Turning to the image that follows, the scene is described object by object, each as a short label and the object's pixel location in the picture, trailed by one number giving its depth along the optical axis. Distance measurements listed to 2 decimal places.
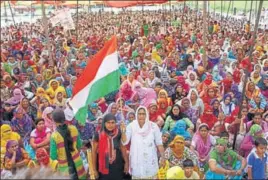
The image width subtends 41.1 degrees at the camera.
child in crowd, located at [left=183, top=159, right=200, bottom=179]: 3.54
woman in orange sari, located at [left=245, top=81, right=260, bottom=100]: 6.61
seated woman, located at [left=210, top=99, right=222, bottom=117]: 5.70
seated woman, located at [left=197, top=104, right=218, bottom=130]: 5.23
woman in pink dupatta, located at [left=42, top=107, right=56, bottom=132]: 5.17
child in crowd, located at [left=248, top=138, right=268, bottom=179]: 3.88
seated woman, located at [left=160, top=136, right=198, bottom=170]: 3.89
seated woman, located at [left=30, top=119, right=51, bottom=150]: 4.56
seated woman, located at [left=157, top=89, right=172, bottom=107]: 6.00
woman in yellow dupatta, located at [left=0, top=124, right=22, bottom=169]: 4.34
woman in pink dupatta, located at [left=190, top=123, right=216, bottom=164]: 4.44
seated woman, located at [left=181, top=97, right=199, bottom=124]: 5.64
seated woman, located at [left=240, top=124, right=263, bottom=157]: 4.52
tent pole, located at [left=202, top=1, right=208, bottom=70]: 8.44
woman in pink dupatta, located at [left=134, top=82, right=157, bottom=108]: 6.36
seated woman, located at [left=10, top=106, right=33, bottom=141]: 5.35
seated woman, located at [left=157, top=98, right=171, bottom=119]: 5.69
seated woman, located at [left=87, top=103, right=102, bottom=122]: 5.62
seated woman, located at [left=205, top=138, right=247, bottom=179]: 3.85
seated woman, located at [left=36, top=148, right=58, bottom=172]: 4.14
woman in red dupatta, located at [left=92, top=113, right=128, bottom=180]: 3.71
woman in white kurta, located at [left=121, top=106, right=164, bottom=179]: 3.86
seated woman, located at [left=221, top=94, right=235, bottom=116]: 5.79
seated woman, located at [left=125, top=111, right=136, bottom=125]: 5.22
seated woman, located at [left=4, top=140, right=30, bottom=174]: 3.93
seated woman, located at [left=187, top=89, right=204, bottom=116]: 5.77
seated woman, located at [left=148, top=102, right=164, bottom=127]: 5.44
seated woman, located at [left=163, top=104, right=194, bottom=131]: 5.06
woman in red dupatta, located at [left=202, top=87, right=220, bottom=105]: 6.20
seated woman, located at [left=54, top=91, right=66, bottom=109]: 5.98
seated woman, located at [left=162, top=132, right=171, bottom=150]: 4.70
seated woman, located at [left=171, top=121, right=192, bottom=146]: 4.85
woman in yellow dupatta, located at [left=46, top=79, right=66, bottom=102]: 6.30
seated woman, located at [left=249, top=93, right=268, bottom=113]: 6.05
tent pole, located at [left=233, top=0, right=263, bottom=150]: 4.04
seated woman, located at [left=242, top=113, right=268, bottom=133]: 4.94
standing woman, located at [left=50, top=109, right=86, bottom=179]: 3.78
